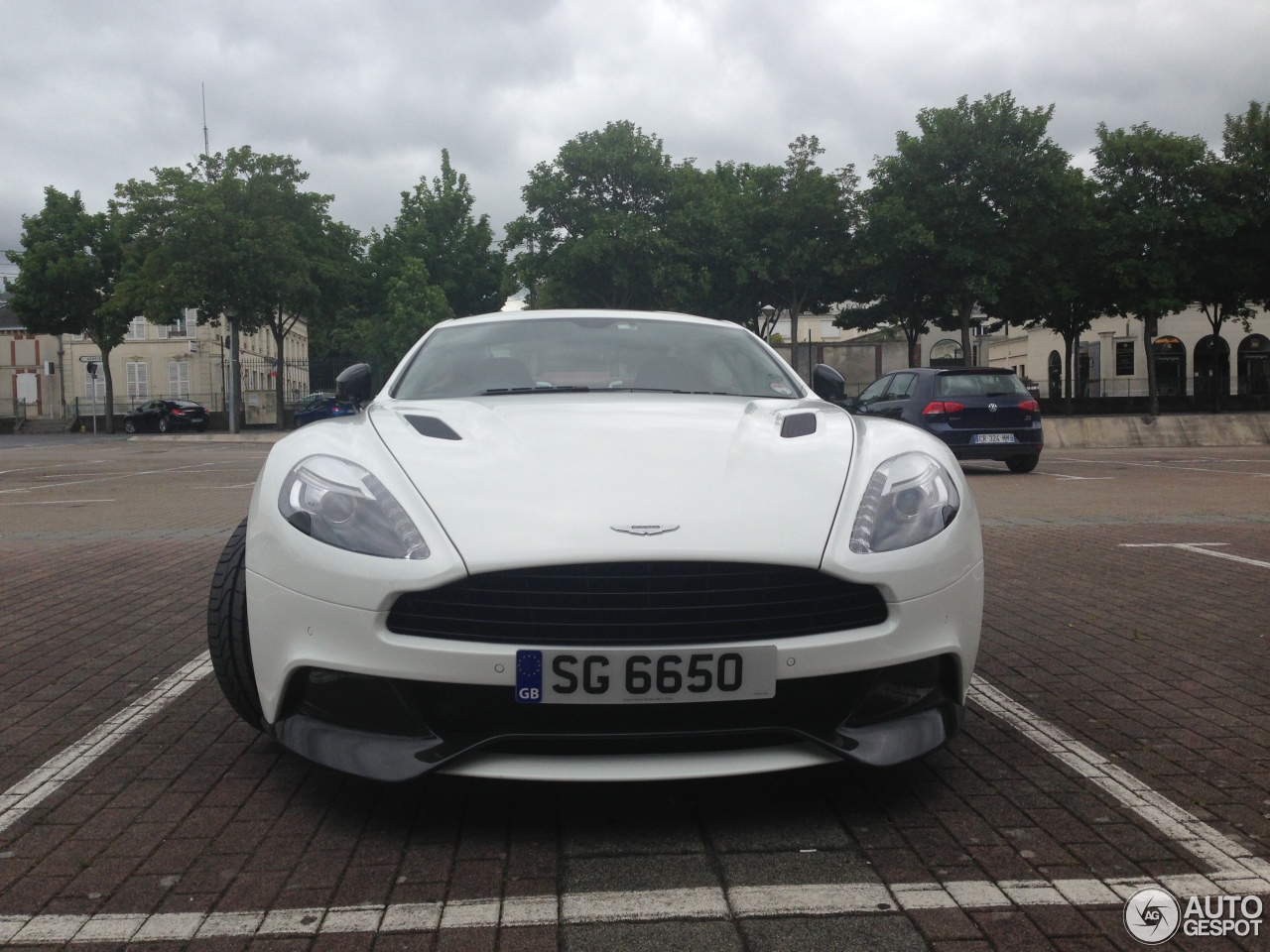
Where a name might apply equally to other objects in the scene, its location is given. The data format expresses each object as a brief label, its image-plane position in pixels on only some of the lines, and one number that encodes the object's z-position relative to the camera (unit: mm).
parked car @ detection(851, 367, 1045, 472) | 15055
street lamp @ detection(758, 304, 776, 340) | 47406
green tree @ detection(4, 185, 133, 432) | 45438
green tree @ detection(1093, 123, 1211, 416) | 33188
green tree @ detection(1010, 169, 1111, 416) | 34281
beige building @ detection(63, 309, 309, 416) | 61531
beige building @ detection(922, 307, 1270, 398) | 52906
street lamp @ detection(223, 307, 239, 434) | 38812
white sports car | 2564
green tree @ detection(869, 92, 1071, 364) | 33938
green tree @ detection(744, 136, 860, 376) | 40750
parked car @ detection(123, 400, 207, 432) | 45344
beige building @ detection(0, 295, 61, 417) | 57969
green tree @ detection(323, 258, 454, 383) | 52125
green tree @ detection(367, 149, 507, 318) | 63562
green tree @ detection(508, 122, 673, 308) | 45219
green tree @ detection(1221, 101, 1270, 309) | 33781
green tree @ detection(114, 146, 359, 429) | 37750
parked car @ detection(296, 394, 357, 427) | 40369
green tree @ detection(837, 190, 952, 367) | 34875
